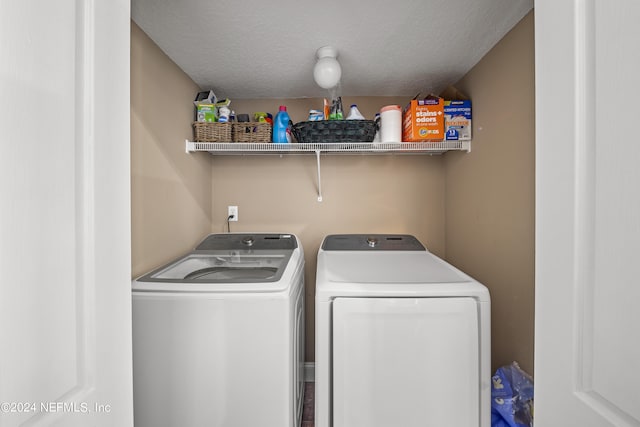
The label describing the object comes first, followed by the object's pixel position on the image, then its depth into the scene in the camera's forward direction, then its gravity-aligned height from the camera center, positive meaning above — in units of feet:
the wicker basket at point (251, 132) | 6.93 +1.94
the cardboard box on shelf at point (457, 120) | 6.67 +2.13
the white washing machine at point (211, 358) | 4.03 -2.05
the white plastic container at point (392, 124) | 6.74 +2.06
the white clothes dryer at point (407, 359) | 4.20 -2.17
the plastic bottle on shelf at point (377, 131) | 7.02 +1.97
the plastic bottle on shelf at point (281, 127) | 7.06 +2.09
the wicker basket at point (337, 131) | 6.56 +1.87
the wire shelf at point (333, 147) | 6.73 +1.56
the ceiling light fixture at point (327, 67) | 5.76 +2.92
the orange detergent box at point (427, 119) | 6.55 +2.10
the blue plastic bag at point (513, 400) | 4.82 -3.26
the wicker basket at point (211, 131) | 6.83 +1.93
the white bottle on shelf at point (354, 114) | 6.86 +2.34
